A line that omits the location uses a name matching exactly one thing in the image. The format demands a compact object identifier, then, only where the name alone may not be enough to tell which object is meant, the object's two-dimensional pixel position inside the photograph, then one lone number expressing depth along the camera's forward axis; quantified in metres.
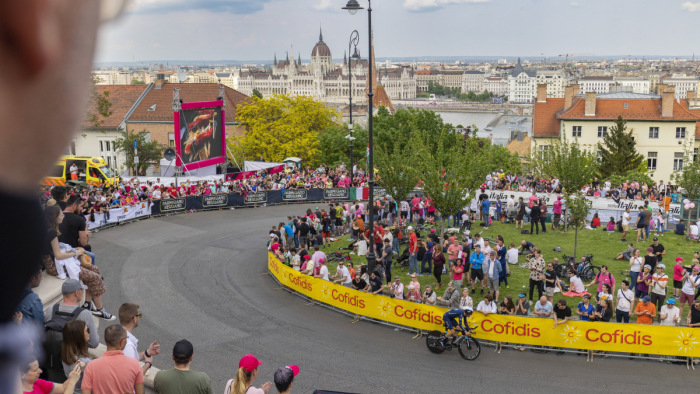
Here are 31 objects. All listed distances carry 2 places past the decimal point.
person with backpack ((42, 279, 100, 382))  6.94
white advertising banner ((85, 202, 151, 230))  29.02
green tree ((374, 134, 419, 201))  28.66
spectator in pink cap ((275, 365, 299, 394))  8.18
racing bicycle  15.47
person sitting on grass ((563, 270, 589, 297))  18.86
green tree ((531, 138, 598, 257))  27.23
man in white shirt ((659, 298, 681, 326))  15.53
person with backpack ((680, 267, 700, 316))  17.23
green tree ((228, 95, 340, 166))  51.81
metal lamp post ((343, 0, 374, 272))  20.38
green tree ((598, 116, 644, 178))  55.69
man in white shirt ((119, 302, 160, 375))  7.74
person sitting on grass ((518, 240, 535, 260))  24.62
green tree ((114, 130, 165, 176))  50.47
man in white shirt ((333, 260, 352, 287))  19.73
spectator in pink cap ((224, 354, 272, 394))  8.17
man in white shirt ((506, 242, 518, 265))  21.30
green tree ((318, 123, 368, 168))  52.28
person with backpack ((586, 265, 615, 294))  17.62
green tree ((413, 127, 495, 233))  24.64
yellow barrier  15.09
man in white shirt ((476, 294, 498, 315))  16.30
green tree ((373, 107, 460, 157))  51.64
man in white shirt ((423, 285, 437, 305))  17.12
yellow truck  37.25
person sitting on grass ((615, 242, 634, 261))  24.02
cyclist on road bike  15.67
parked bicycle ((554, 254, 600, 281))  21.39
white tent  43.47
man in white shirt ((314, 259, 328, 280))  19.89
